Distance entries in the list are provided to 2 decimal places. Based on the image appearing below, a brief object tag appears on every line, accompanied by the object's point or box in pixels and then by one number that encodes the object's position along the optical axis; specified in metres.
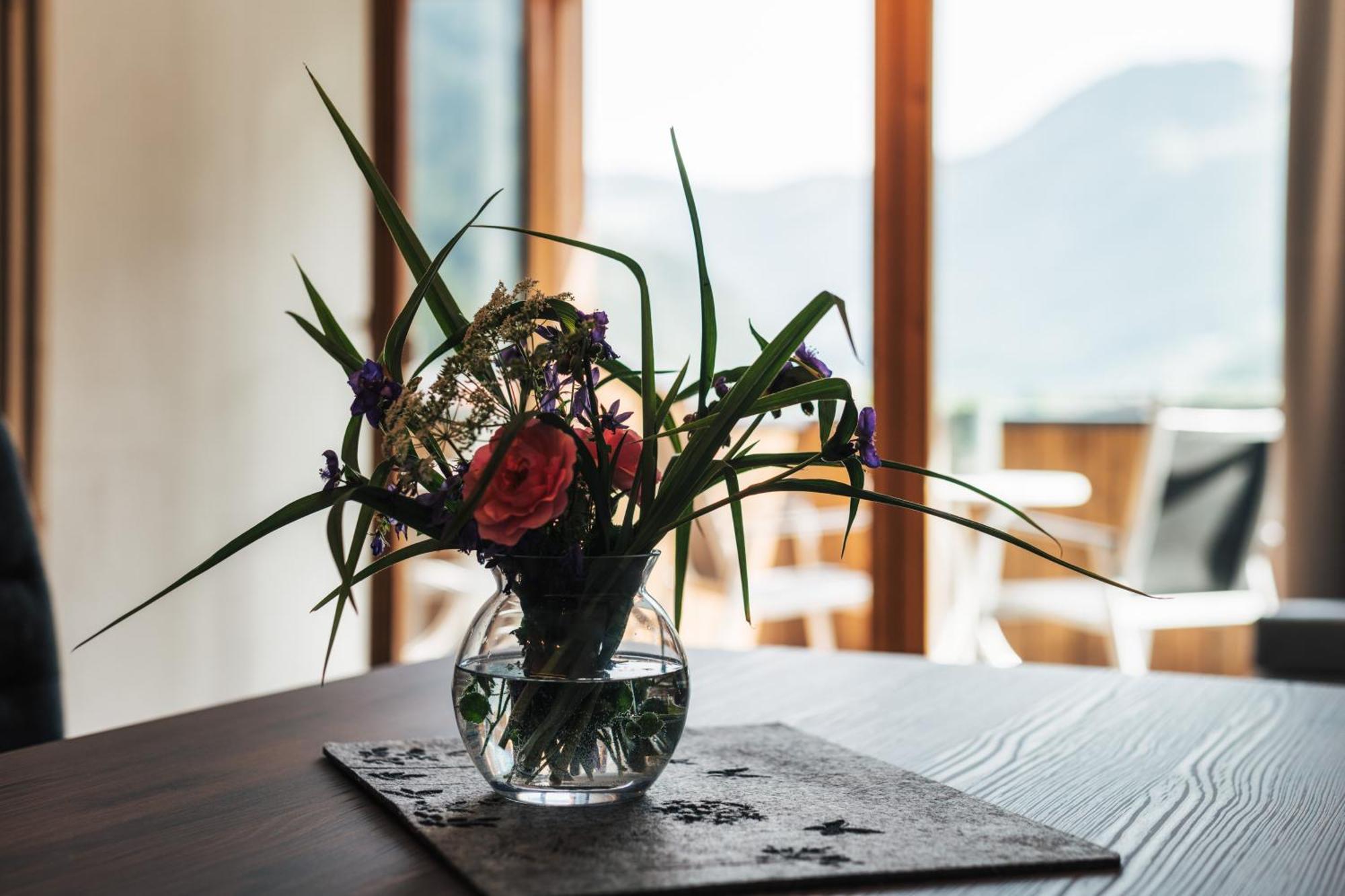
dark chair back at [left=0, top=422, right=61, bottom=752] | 1.28
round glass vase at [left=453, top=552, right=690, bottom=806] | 0.79
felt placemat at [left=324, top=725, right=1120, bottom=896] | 0.69
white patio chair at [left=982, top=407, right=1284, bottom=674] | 3.50
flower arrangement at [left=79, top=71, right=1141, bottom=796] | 0.77
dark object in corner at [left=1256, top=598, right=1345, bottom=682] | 2.08
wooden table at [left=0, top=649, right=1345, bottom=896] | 0.71
